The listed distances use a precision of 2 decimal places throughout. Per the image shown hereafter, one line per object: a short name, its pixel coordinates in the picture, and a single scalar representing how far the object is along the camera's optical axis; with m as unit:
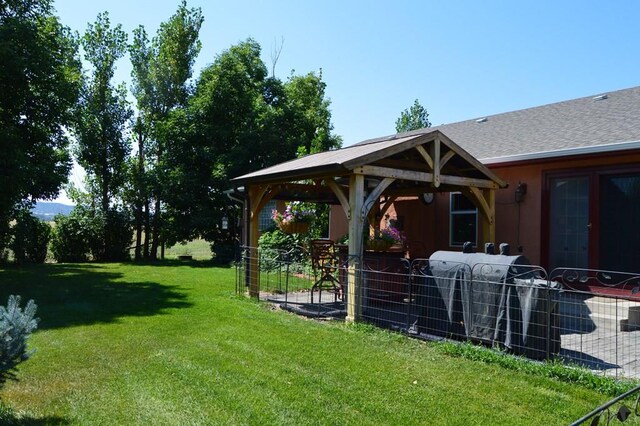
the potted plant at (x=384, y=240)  8.41
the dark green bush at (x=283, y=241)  15.39
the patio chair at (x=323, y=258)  8.83
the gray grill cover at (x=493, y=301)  5.03
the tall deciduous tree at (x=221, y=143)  19.08
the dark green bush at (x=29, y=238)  17.64
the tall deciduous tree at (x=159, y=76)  21.72
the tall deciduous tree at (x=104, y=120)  21.47
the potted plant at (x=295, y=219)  10.16
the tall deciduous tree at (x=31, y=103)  12.23
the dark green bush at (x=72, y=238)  19.64
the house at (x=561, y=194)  7.87
